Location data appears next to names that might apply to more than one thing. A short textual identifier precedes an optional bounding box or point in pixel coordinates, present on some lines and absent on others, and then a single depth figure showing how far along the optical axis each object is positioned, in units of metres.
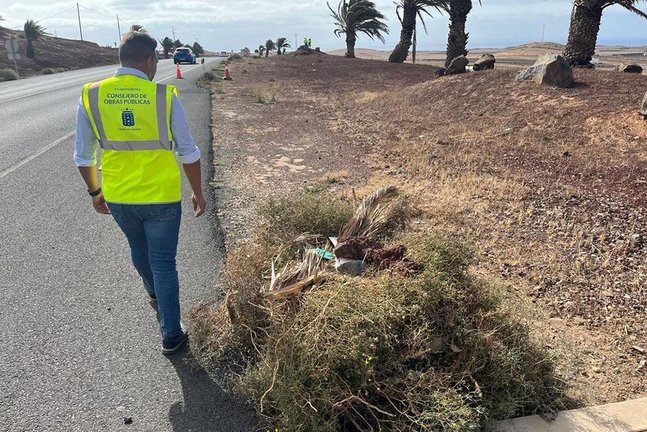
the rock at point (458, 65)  14.95
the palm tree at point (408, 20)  24.81
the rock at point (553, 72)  10.41
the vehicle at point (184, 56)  45.09
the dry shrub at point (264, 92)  16.45
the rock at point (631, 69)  12.76
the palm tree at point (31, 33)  41.28
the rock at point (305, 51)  43.44
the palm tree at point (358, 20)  35.00
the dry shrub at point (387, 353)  2.38
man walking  2.74
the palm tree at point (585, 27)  12.34
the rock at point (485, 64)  14.95
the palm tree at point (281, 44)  58.38
